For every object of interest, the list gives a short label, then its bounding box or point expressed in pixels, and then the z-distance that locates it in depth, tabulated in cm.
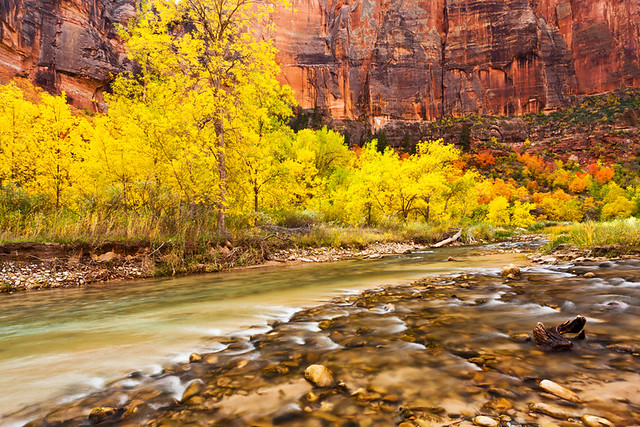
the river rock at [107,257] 901
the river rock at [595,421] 159
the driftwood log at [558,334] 267
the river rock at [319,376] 226
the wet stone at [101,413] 196
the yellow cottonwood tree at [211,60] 1127
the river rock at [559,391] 190
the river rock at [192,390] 219
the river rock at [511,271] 696
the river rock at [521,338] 295
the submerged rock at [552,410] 171
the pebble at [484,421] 165
